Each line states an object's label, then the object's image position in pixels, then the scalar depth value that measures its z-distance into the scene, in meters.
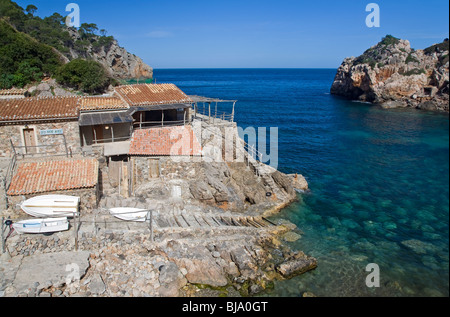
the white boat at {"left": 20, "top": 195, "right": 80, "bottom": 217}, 17.44
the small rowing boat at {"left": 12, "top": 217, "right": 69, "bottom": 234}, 16.41
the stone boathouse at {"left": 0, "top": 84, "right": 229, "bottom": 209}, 19.48
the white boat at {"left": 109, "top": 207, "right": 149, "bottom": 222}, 18.60
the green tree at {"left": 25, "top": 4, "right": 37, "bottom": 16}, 79.61
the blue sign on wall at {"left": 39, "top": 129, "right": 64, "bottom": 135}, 22.02
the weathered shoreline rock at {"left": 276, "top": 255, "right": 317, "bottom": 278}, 16.97
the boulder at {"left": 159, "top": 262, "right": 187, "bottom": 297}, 14.84
